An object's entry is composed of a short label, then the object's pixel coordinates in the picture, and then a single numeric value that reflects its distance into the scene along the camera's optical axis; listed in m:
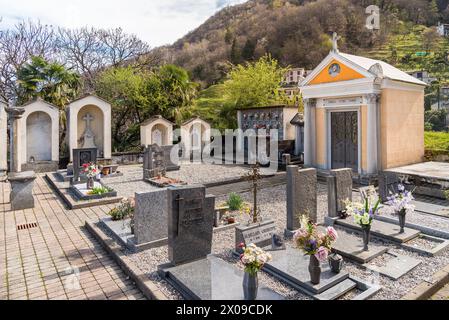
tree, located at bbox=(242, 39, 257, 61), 58.53
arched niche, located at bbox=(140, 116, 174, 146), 19.98
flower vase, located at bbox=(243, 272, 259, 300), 3.96
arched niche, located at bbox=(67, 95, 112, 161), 17.25
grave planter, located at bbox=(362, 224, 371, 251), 5.62
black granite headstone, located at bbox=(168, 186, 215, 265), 5.07
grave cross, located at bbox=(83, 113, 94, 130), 17.98
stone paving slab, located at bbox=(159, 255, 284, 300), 4.11
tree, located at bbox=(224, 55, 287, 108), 24.72
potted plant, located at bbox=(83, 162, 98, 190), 10.84
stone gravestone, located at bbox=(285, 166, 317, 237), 6.59
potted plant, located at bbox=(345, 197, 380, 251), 5.54
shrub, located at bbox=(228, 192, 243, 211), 8.60
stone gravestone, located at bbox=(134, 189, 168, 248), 5.99
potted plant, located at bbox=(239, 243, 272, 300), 3.83
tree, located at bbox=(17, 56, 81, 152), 17.67
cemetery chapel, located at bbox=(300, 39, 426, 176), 12.00
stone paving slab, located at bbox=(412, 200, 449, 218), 8.26
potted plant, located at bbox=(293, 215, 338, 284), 4.41
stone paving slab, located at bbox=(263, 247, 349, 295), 4.42
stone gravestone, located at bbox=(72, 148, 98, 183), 12.55
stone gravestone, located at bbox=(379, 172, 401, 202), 9.19
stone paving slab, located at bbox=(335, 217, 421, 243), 6.32
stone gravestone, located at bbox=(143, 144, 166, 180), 13.71
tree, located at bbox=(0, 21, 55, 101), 22.78
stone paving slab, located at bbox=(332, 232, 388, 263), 5.41
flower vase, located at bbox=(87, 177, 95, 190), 10.81
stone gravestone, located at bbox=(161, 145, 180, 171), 16.25
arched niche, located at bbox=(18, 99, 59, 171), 16.39
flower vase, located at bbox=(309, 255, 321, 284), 4.41
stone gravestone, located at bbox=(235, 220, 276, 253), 5.70
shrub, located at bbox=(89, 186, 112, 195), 10.05
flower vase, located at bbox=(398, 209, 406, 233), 6.45
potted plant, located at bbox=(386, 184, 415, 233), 6.30
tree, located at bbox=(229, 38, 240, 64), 58.29
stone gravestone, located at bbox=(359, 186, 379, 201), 7.22
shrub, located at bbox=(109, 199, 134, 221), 7.57
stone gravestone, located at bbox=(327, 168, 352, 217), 7.34
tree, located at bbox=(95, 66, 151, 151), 22.81
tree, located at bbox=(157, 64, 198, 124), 23.14
